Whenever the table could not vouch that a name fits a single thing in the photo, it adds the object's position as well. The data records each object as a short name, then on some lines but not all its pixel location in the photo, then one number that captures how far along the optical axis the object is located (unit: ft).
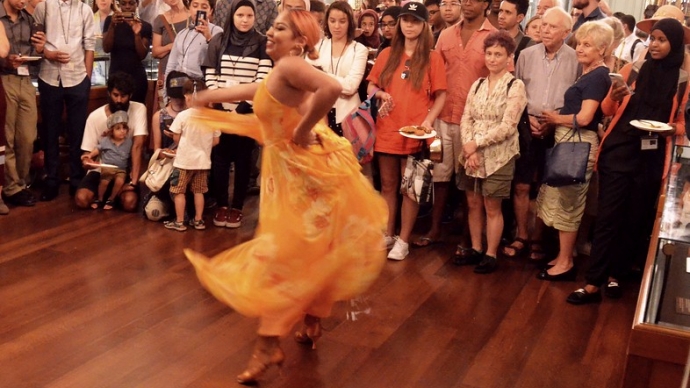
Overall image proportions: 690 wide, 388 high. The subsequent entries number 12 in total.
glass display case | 8.45
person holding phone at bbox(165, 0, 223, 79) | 19.44
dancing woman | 10.57
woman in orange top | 16.16
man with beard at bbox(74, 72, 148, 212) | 19.40
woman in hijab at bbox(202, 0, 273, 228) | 18.07
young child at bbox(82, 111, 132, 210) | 19.31
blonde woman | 14.75
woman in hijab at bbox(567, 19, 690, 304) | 13.69
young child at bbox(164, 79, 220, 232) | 17.81
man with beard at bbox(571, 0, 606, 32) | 23.16
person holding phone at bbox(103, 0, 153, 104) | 20.99
